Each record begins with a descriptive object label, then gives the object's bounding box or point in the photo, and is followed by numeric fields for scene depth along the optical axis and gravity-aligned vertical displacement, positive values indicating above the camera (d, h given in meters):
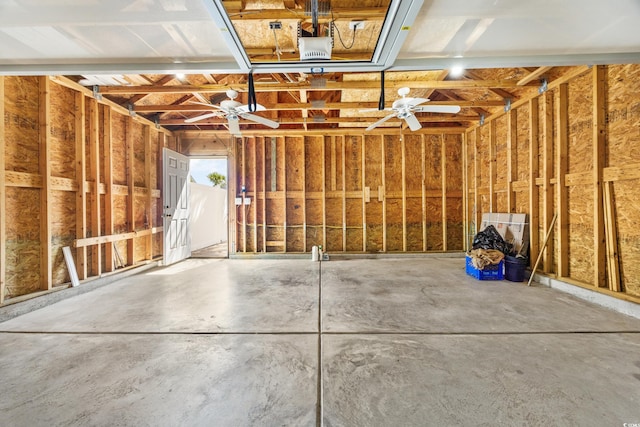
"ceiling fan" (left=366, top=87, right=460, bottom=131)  3.49 +1.58
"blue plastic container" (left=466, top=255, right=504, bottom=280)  4.12 -1.06
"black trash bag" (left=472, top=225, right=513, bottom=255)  4.41 -0.59
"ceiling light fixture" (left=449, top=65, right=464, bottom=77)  3.55 +2.09
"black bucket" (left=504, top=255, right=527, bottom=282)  4.00 -0.97
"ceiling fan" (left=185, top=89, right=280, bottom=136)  3.61 +1.57
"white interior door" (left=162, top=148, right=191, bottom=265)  5.45 +0.12
